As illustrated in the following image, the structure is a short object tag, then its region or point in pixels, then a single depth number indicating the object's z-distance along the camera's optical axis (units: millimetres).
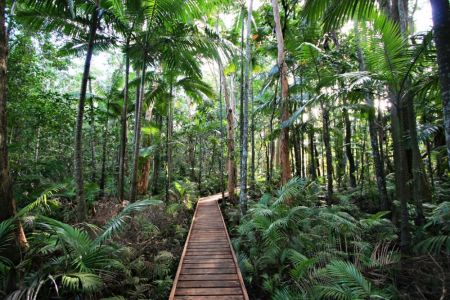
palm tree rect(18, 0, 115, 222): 5758
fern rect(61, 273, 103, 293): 3253
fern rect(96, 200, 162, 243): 4090
